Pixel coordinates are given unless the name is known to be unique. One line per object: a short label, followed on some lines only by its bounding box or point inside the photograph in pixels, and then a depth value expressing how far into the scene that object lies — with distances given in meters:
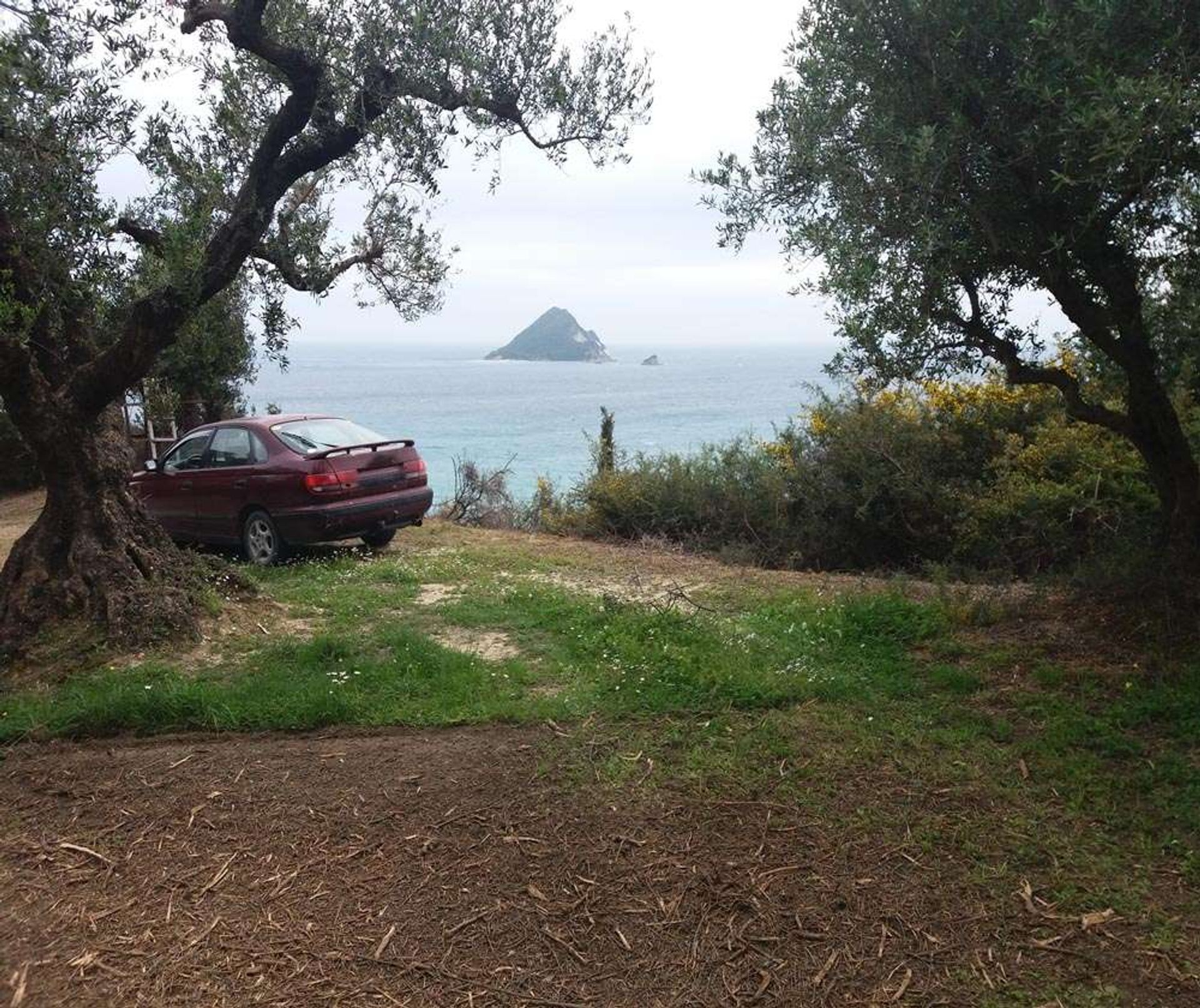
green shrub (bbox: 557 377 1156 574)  9.45
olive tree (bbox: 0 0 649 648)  6.27
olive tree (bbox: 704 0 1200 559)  4.10
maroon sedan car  10.28
